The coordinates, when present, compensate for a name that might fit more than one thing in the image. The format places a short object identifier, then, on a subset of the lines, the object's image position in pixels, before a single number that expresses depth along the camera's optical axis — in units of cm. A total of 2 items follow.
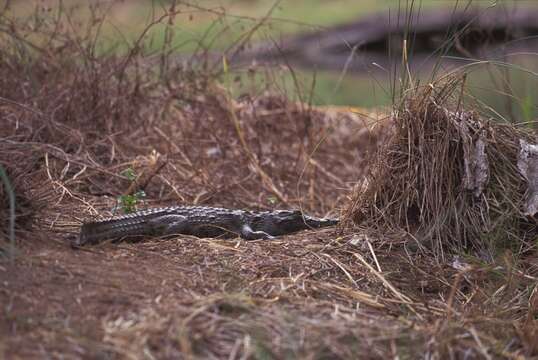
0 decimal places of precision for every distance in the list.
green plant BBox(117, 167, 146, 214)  789
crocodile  668
